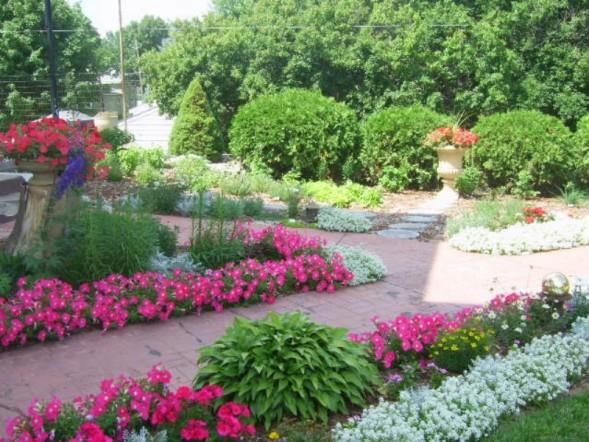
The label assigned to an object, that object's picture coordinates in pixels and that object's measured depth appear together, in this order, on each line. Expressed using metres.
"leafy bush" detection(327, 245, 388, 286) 5.29
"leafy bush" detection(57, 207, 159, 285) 4.50
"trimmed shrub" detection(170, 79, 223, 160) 14.09
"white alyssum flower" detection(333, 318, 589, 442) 2.73
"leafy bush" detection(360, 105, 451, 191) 10.66
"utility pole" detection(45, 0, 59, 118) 9.18
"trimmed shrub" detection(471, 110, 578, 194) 10.07
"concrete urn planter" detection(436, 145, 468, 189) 9.94
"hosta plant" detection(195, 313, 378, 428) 2.88
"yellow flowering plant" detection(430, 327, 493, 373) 3.41
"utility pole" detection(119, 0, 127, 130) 16.17
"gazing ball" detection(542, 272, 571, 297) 4.05
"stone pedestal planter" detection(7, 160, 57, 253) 4.76
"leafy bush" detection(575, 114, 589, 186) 10.34
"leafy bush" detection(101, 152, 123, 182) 10.38
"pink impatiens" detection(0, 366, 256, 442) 2.52
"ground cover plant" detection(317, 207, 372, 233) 7.52
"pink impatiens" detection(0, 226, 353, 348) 3.87
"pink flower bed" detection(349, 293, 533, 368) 3.42
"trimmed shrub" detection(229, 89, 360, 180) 10.87
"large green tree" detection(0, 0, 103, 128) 19.27
